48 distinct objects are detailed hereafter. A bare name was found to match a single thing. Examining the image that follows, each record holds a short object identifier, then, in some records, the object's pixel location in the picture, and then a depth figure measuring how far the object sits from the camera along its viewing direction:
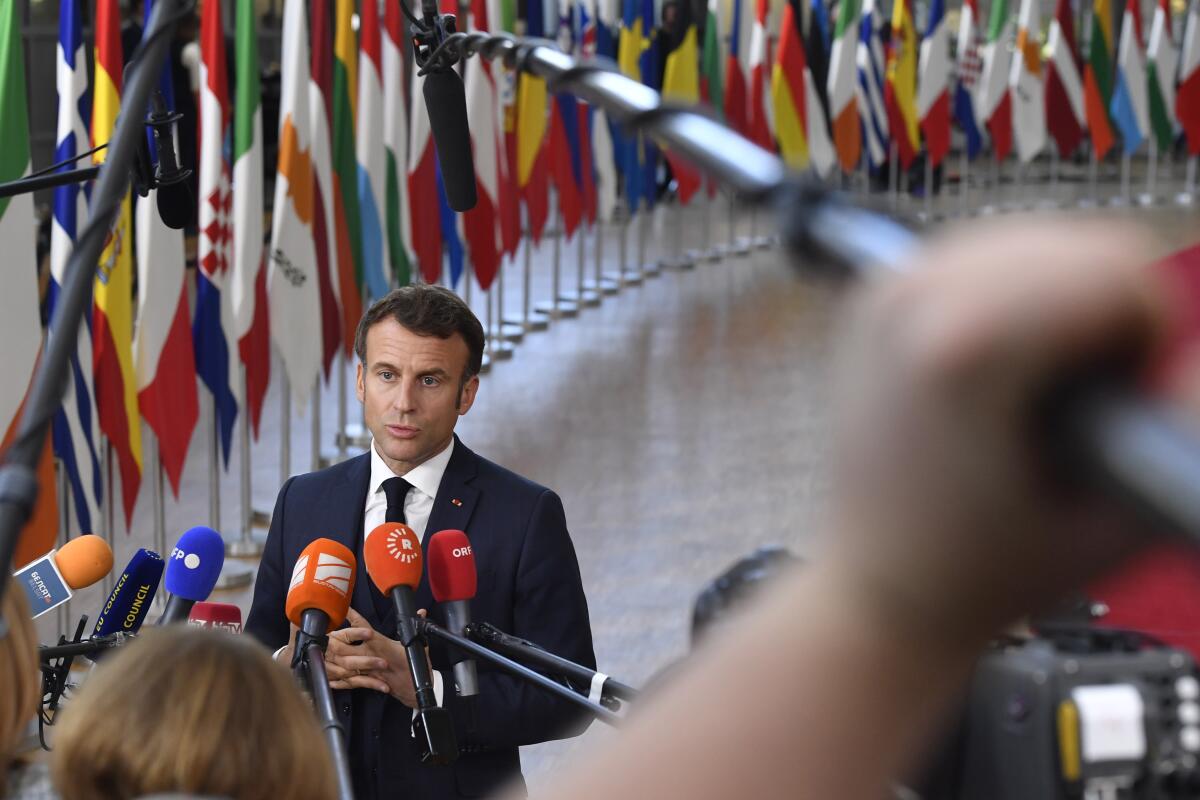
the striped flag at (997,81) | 31.48
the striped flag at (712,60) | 26.36
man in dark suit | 5.52
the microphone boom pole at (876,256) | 0.60
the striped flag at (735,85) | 26.84
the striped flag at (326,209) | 14.48
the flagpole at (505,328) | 22.20
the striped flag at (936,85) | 30.47
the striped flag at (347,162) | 15.06
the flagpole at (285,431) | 14.99
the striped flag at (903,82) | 30.69
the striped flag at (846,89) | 28.23
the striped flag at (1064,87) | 31.78
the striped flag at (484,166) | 18.33
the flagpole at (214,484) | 13.73
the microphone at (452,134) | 4.32
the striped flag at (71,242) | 10.77
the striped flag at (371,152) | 15.45
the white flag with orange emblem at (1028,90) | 31.69
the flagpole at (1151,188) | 36.28
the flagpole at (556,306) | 24.87
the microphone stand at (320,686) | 3.45
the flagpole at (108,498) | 11.86
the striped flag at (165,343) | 12.11
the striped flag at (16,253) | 9.98
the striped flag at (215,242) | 12.60
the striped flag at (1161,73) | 33.00
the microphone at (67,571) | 4.90
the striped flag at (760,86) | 26.92
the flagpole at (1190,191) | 37.07
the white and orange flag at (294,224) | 13.99
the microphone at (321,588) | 4.41
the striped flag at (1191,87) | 32.25
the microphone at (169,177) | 5.08
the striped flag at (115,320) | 11.08
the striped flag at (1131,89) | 32.62
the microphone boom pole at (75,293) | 1.64
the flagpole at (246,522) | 13.96
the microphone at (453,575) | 4.41
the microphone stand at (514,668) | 3.63
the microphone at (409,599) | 3.95
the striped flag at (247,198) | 13.04
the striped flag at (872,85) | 29.61
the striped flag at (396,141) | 15.83
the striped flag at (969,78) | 32.75
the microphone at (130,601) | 4.95
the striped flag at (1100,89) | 32.41
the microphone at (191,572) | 4.27
